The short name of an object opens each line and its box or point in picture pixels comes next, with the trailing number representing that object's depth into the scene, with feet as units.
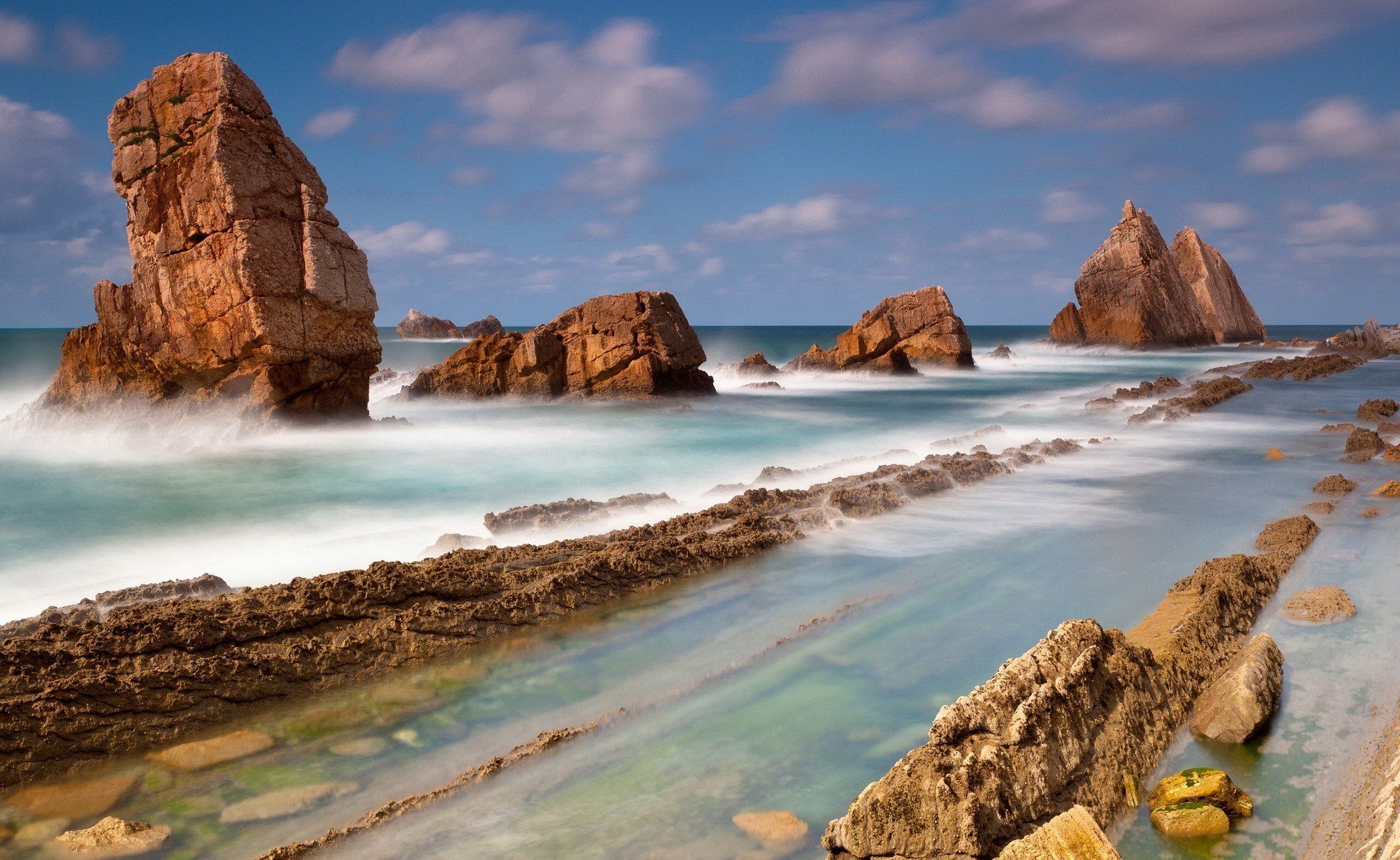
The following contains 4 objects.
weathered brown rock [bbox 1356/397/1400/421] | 48.52
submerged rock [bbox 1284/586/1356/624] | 15.84
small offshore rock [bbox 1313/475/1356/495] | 27.96
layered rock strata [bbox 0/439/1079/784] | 11.92
